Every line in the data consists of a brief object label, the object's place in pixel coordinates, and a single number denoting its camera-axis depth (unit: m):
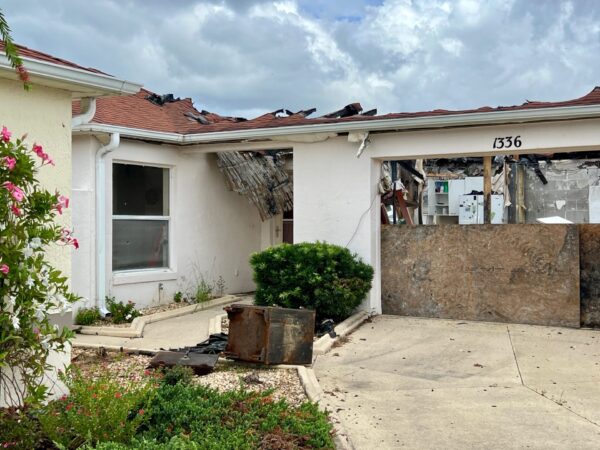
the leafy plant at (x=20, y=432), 3.96
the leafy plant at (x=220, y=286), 11.95
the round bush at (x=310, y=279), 8.76
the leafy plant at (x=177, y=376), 5.52
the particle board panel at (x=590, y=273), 8.91
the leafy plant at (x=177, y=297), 10.92
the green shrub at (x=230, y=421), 4.14
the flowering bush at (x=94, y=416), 3.91
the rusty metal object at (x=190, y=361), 6.07
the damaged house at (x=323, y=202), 8.95
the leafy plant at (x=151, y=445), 3.59
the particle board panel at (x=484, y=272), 9.01
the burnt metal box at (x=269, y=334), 6.32
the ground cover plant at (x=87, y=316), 8.98
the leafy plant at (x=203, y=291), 10.93
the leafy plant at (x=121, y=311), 9.23
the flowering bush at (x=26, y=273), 4.19
